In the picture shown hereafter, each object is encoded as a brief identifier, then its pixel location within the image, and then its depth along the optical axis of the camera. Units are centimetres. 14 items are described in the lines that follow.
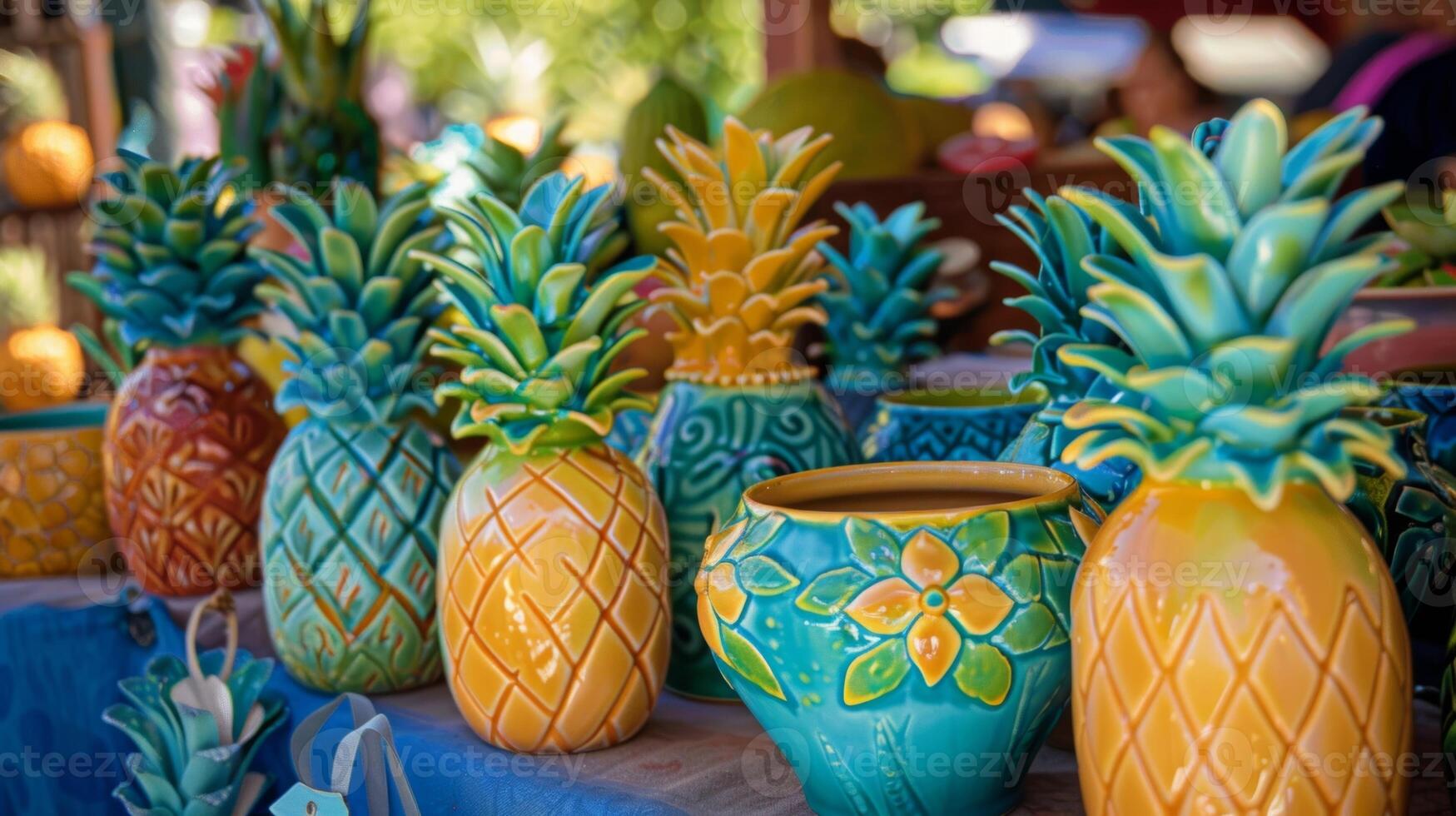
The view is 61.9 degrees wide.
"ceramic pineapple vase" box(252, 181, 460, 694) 94
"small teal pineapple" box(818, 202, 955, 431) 116
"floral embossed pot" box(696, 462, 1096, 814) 64
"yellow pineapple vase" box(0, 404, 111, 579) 126
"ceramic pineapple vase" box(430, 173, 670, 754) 81
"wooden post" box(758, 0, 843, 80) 204
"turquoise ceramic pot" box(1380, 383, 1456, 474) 85
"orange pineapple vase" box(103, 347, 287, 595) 115
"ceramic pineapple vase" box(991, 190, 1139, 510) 79
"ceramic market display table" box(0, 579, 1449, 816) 76
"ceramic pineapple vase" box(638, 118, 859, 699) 92
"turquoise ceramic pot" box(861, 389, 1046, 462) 96
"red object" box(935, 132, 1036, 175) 163
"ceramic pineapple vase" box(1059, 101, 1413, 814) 56
